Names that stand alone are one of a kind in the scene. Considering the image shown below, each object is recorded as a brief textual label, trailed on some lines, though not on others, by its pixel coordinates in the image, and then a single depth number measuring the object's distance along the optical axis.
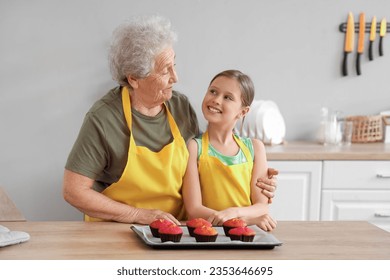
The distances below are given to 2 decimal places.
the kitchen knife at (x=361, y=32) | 3.64
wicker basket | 3.59
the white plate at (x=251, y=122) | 3.44
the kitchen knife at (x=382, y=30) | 3.65
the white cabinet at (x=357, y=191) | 3.20
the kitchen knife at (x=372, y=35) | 3.65
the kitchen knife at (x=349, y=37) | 3.63
